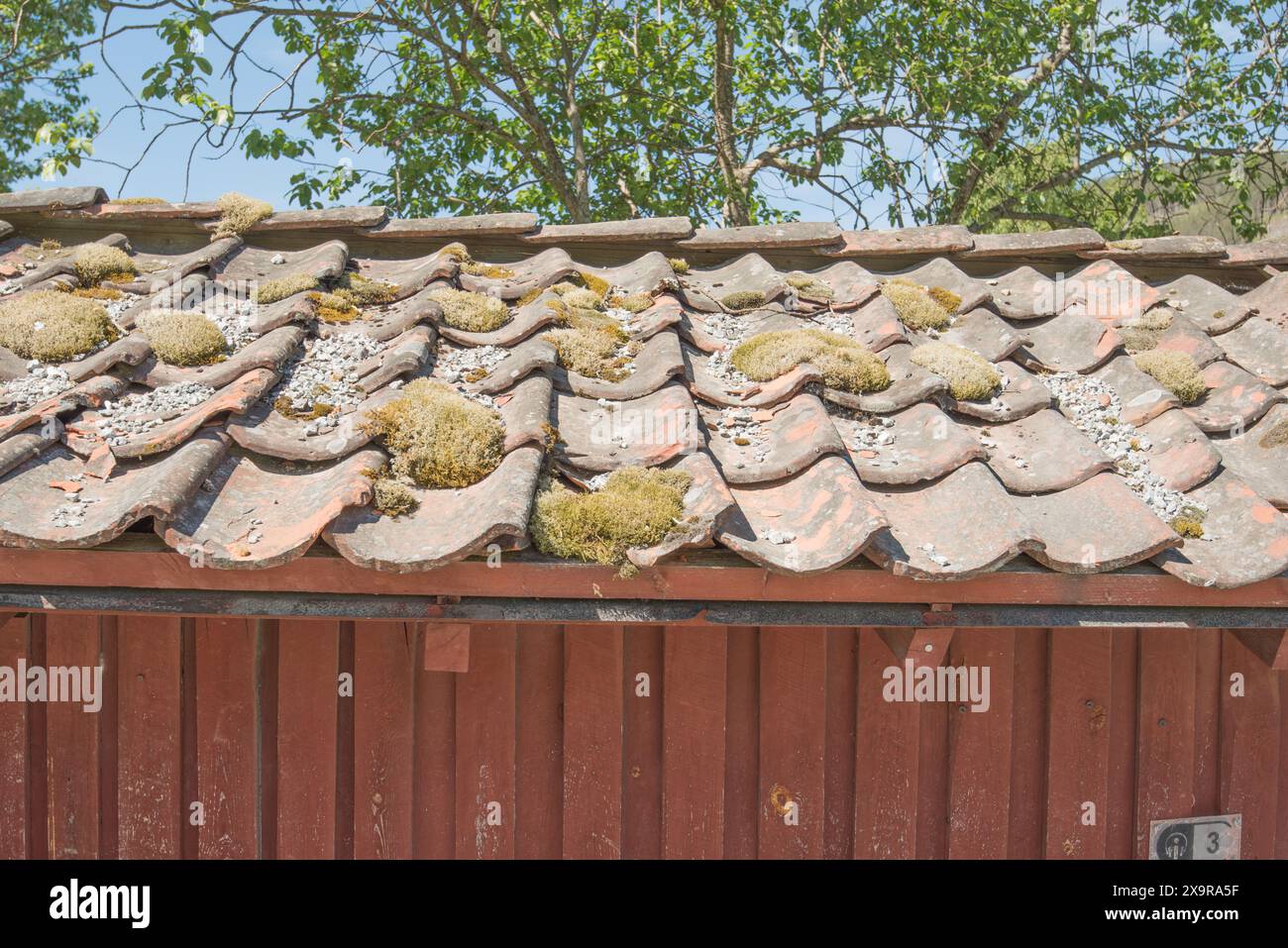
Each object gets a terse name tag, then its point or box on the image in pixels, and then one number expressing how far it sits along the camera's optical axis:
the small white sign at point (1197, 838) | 3.33
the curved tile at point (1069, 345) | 3.74
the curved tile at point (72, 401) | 2.58
